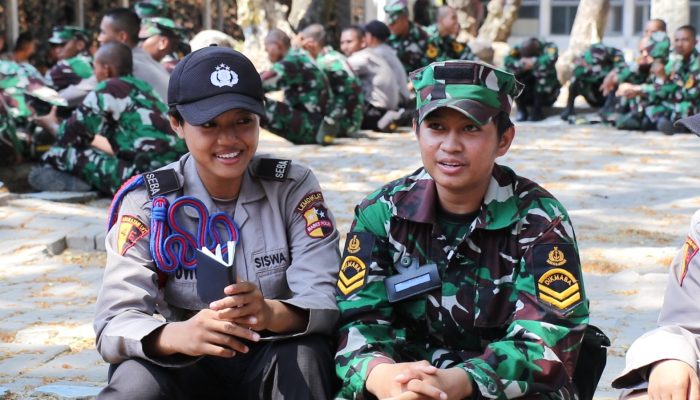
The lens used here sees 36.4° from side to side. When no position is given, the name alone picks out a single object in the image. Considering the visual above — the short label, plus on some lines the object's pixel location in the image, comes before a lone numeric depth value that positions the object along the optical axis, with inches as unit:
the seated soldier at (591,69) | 576.1
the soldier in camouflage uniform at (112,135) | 282.8
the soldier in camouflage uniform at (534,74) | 572.1
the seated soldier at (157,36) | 346.3
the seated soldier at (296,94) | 423.2
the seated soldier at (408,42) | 535.5
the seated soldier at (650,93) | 496.4
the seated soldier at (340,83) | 459.5
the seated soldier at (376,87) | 491.2
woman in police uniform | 103.1
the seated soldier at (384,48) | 494.4
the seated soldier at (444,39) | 545.6
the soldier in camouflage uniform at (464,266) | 102.7
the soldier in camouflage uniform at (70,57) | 337.4
